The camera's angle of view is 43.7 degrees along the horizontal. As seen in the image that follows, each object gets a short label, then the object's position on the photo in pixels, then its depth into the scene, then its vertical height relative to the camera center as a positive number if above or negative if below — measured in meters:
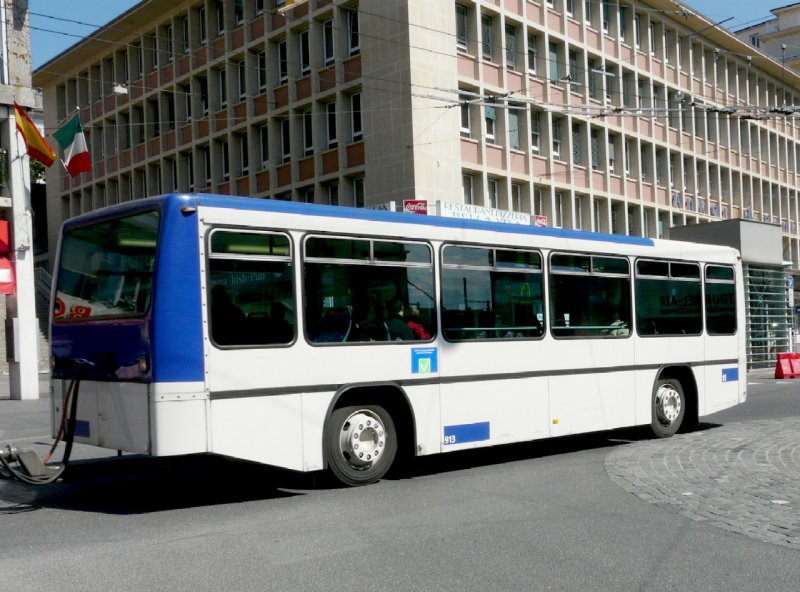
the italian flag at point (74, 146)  23.14 +4.67
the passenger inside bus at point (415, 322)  10.07 +0.11
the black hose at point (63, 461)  8.34 -1.00
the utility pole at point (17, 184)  22.78 +3.73
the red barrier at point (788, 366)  30.97 -1.40
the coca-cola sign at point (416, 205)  29.16 +3.77
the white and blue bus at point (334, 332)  8.28 +0.03
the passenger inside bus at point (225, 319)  8.43 +0.17
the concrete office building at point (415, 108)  33.62 +9.17
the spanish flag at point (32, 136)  22.39 +4.69
